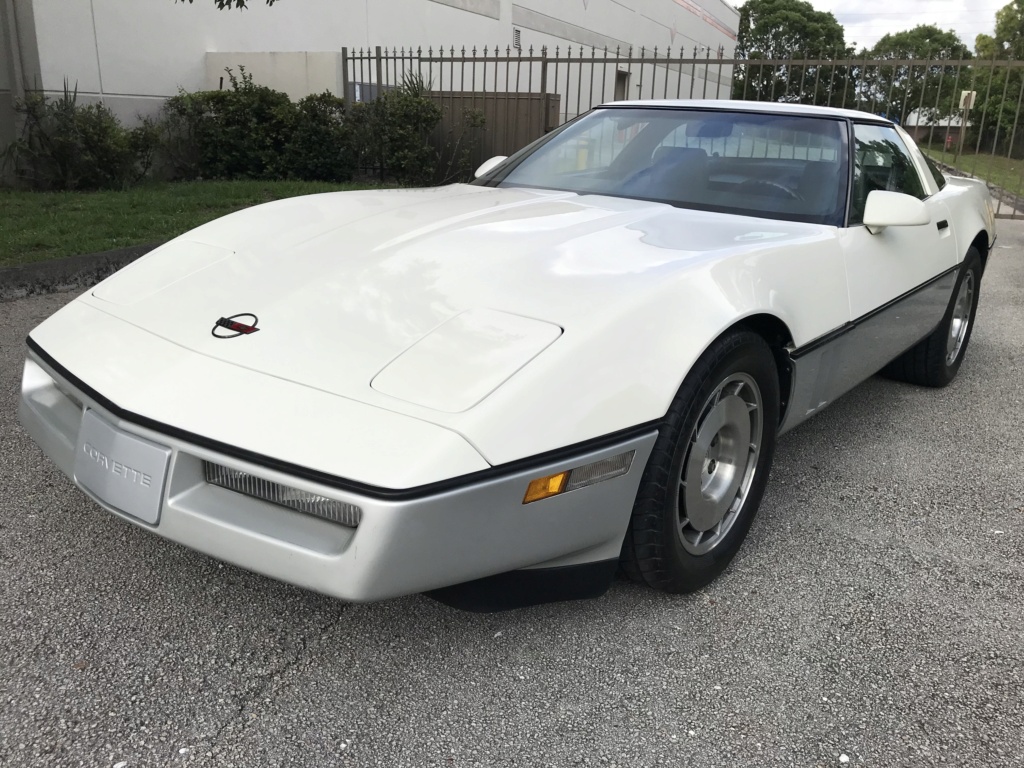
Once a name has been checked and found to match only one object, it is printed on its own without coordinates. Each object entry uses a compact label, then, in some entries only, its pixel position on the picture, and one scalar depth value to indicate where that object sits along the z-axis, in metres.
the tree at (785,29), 56.38
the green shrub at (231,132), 10.49
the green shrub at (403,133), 10.99
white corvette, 1.65
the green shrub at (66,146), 8.66
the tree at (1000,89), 31.13
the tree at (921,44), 43.25
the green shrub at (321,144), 10.94
